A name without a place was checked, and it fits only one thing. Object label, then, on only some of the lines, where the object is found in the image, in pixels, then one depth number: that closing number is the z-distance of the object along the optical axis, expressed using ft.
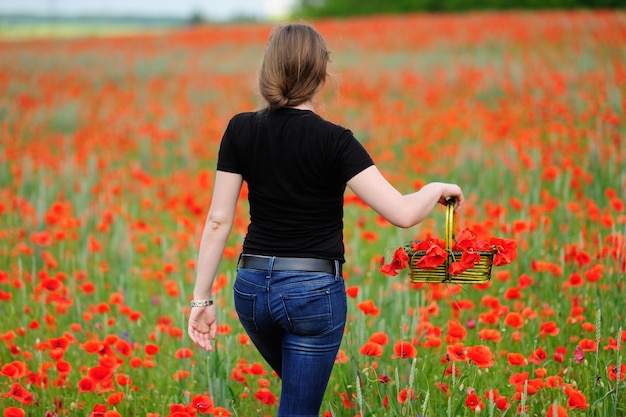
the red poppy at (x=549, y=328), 18.76
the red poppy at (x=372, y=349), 16.20
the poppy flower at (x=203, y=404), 15.56
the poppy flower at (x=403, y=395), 15.68
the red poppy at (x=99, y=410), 15.84
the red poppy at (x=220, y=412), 15.29
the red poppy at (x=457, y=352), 16.24
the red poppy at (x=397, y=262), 13.84
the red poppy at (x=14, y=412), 15.99
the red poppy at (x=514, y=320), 18.79
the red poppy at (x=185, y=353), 19.20
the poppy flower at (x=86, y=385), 17.23
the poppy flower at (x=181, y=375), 18.31
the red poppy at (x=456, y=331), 17.07
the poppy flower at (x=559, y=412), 13.26
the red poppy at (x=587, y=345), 18.75
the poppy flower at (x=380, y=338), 17.26
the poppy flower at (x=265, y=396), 17.47
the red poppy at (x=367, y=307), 17.99
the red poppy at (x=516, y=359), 16.33
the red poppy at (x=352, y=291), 19.66
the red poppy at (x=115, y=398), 16.74
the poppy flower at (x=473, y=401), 15.48
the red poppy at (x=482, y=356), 15.56
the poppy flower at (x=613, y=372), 16.69
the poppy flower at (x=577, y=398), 14.35
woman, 13.89
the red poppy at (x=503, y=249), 14.01
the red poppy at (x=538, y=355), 17.30
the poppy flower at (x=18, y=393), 16.65
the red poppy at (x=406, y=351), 16.69
